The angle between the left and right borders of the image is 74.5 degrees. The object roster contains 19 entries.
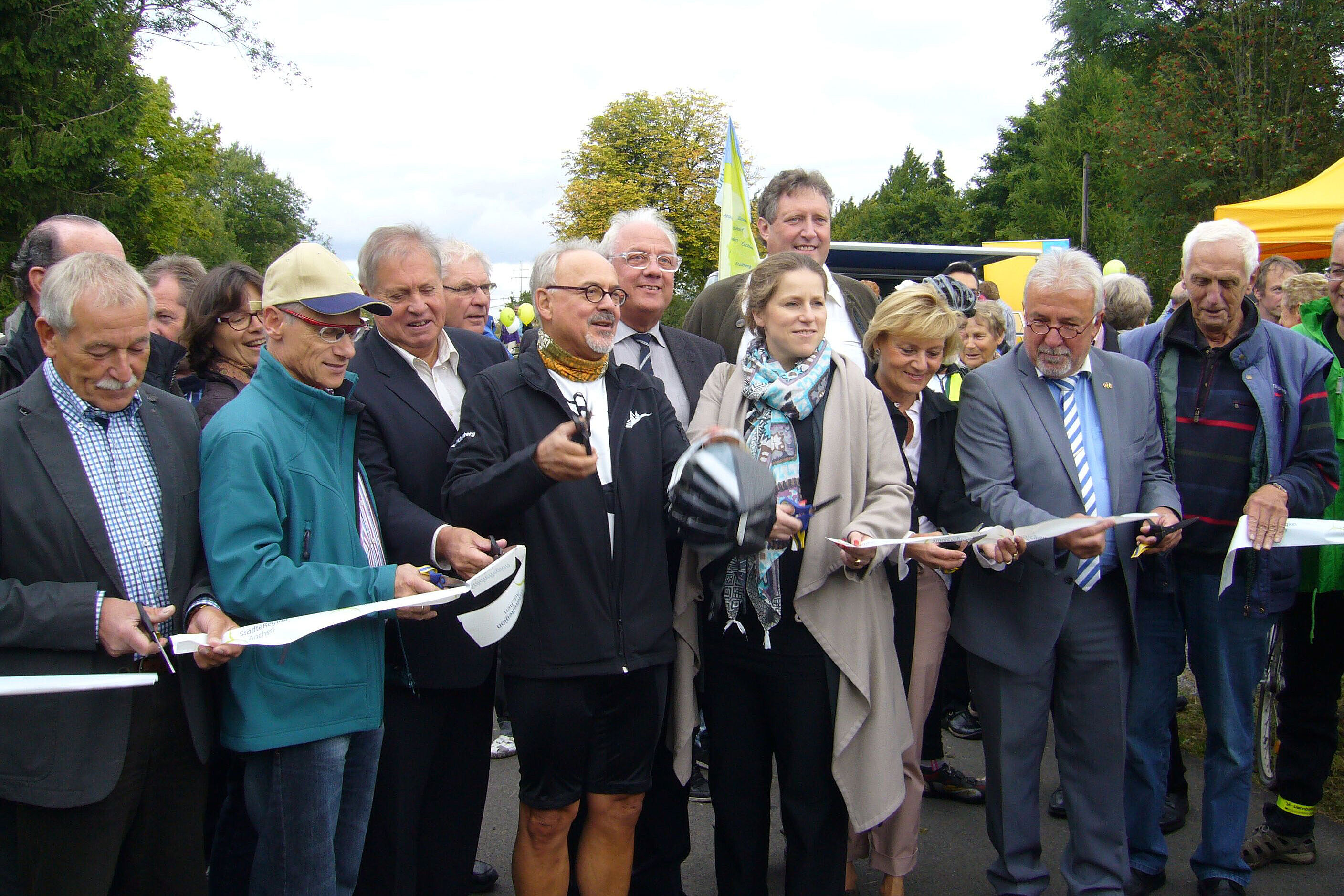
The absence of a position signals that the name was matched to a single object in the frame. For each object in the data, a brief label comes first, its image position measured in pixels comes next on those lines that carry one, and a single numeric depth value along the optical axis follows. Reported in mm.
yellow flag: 5570
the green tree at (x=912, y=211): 46906
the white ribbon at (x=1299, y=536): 3004
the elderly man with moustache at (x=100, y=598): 2090
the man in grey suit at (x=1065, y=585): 3062
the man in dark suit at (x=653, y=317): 3645
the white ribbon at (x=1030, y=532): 2756
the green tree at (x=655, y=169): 41750
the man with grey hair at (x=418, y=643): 2744
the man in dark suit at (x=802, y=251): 3949
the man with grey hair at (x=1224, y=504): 3244
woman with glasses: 3160
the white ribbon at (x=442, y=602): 2178
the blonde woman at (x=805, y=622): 2881
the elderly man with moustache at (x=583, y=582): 2670
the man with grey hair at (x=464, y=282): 4641
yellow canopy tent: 7223
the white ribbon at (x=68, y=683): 1933
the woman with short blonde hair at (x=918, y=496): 3279
